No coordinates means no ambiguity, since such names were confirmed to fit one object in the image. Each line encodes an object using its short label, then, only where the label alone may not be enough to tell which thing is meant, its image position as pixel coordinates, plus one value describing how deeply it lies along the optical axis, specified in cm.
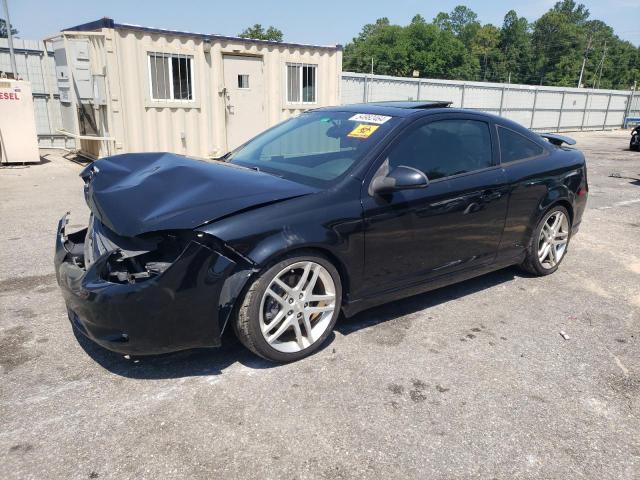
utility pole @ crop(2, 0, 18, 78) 1182
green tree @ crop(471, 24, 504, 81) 9975
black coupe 273
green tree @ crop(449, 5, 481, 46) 11657
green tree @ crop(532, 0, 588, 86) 8856
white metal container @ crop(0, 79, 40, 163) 1040
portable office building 959
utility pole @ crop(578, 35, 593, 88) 7972
